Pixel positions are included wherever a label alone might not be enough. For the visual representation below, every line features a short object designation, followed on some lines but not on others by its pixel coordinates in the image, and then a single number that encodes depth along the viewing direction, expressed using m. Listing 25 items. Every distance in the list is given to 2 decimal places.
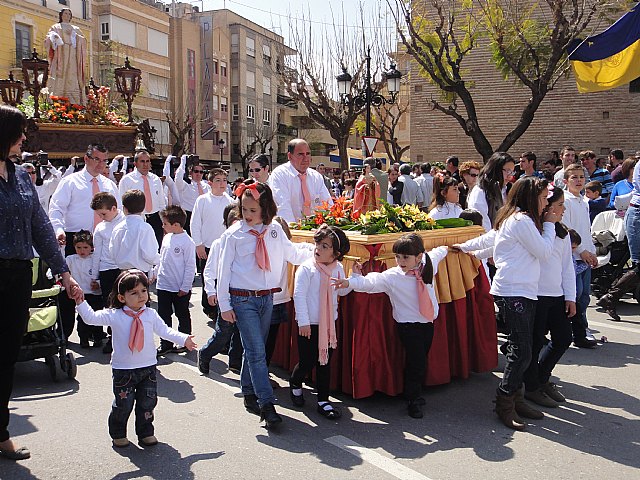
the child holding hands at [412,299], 5.07
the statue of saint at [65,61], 16.34
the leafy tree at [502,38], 16.19
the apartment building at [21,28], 37.34
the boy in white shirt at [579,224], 6.84
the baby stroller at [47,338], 5.85
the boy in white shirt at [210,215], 8.72
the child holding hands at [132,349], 4.50
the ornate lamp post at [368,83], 20.62
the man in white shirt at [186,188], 11.92
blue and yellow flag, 10.86
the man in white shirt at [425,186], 13.65
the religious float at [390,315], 5.33
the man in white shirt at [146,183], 10.55
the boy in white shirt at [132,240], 6.86
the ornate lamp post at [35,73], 14.42
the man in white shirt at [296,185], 7.11
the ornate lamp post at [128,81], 15.38
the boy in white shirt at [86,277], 7.24
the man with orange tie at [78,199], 7.94
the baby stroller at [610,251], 9.46
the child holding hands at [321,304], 5.07
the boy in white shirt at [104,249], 7.04
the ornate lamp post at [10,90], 16.03
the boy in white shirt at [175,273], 7.06
